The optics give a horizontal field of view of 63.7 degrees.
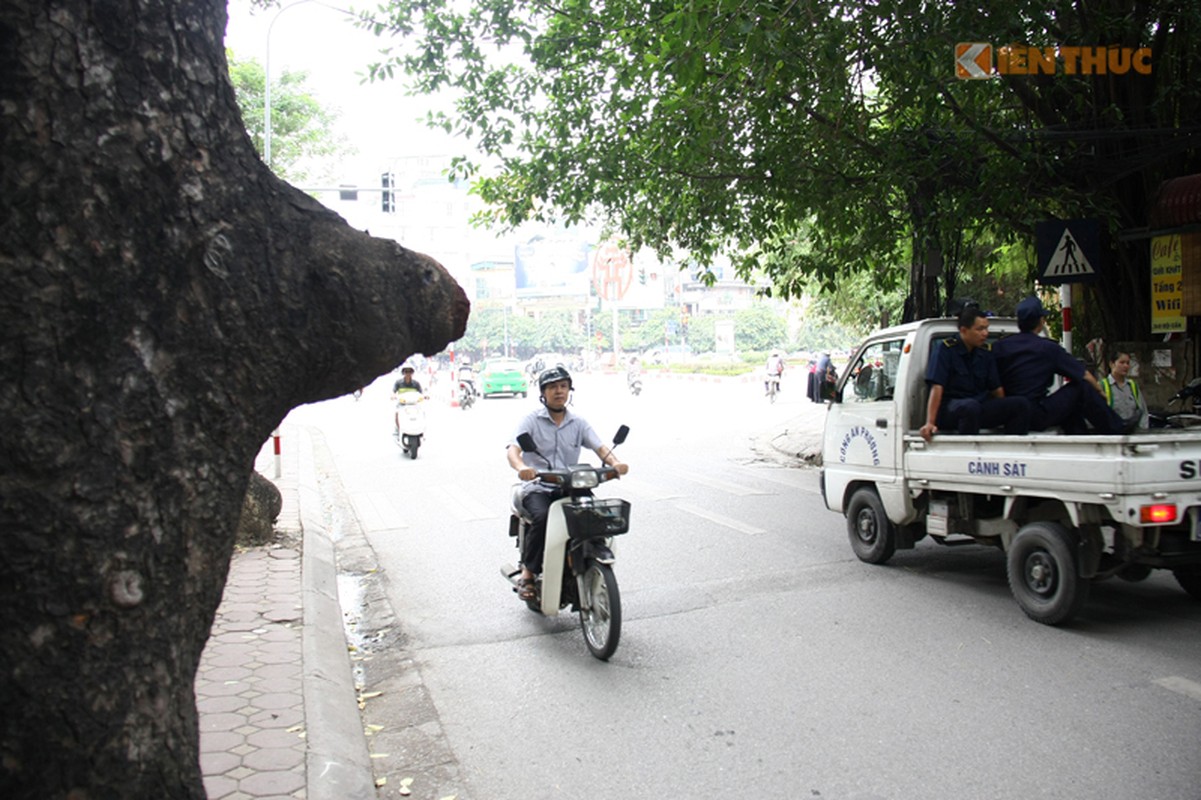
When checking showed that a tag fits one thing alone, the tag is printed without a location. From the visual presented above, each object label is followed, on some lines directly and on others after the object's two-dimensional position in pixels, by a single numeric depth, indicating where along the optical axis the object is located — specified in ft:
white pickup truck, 16.47
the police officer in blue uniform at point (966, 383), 20.67
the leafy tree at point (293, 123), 81.41
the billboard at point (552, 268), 276.00
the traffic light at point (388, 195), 86.08
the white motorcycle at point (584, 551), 17.34
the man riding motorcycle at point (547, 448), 19.15
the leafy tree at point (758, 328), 282.56
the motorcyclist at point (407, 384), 50.62
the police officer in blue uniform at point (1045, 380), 19.85
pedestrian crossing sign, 28.63
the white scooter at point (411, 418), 50.47
